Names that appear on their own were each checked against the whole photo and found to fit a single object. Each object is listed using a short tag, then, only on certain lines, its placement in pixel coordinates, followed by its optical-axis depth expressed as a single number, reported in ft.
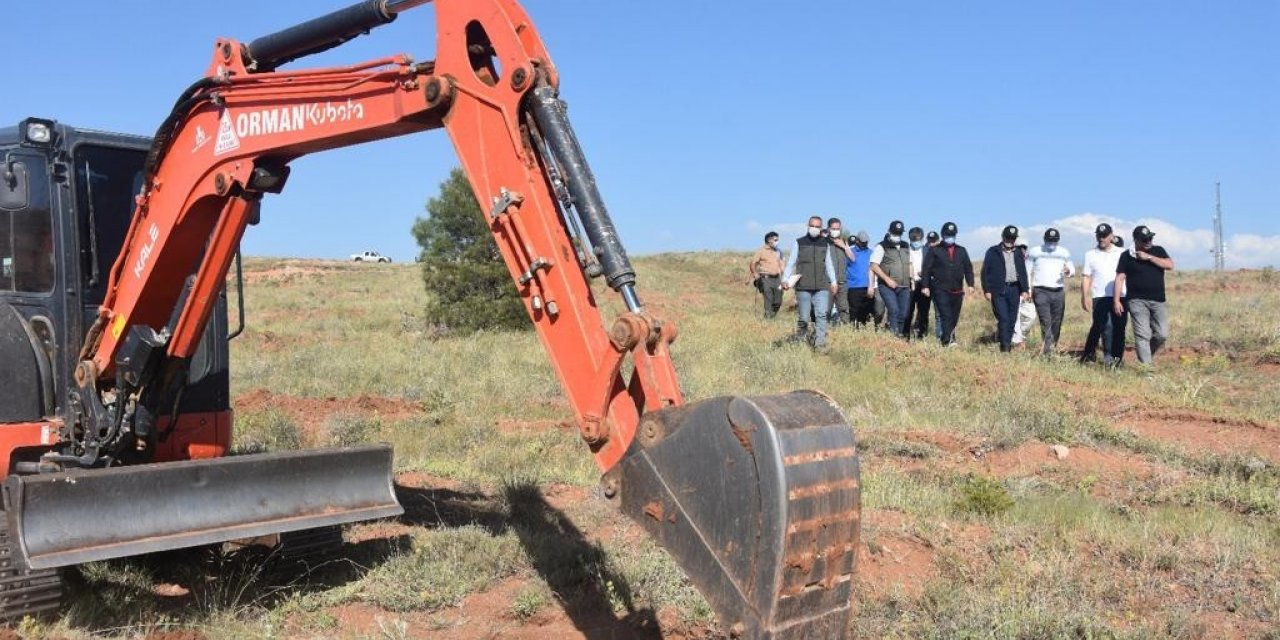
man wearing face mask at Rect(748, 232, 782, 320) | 63.57
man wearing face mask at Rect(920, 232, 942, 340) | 52.08
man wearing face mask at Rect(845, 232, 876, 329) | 54.54
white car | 248.52
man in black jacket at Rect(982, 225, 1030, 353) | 50.55
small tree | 70.18
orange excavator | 12.17
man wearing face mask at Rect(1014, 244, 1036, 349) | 52.20
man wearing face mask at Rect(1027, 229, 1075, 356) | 49.88
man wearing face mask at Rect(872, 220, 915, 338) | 53.52
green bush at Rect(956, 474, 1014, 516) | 24.02
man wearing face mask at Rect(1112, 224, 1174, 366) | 44.73
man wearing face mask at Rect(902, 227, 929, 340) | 55.01
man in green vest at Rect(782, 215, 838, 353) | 48.93
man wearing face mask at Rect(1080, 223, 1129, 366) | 48.32
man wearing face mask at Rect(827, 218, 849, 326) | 52.34
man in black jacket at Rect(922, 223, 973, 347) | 50.96
